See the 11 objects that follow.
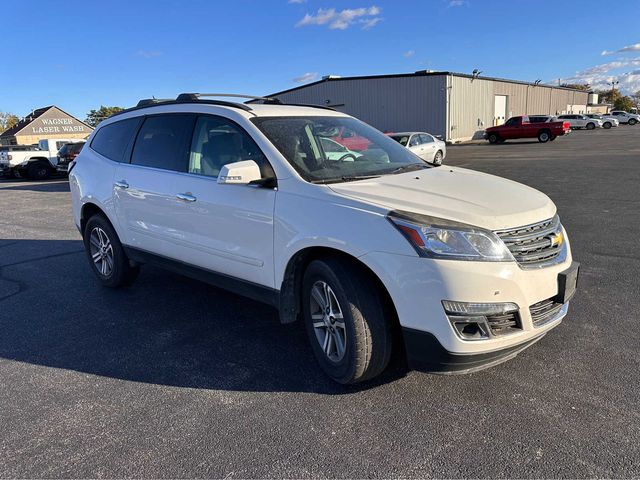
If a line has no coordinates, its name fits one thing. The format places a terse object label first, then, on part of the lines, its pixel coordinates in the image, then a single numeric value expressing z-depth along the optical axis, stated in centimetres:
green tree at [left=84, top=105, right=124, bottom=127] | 8900
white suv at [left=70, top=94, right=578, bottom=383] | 273
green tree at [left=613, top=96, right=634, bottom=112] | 10969
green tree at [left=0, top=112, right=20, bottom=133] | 9544
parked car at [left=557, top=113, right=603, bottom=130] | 5394
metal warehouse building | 4072
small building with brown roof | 6134
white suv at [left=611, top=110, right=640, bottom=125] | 6315
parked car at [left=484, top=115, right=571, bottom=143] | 3494
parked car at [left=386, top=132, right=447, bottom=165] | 1853
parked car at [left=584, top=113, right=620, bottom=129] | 5631
